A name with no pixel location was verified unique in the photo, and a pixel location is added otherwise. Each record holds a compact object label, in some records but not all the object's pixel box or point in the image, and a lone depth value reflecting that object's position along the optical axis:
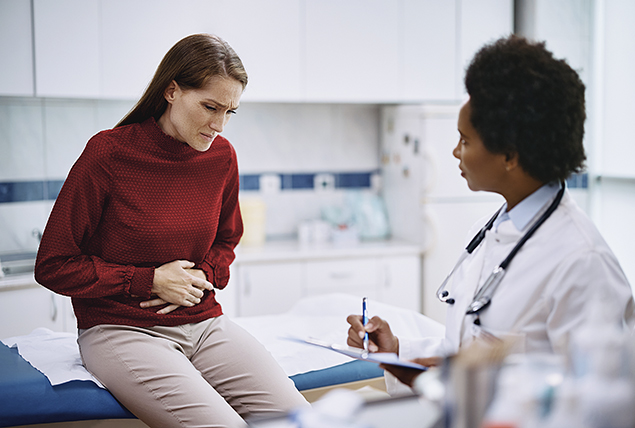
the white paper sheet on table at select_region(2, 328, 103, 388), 1.74
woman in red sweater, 1.61
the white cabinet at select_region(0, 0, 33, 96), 2.93
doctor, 1.11
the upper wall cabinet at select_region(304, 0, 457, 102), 3.48
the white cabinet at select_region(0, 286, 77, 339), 2.84
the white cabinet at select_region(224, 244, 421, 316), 3.34
